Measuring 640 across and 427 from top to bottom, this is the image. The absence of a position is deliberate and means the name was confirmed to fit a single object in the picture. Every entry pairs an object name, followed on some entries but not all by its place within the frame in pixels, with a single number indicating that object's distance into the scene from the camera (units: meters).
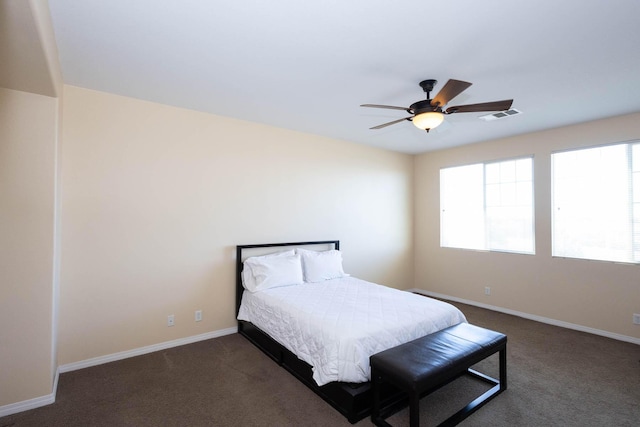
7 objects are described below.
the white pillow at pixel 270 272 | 3.42
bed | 2.15
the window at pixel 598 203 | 3.48
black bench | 1.85
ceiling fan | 2.19
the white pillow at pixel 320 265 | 3.81
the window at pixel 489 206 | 4.36
